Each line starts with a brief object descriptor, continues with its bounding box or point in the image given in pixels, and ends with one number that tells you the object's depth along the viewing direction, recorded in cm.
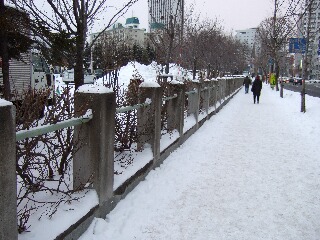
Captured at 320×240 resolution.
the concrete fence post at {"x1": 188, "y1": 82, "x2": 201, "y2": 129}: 988
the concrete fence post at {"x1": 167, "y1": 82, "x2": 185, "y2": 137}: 765
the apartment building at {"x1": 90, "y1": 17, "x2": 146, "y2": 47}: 11106
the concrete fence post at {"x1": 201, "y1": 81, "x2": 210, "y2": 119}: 1194
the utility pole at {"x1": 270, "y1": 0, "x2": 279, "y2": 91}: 2607
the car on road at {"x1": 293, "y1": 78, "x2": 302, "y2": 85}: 6900
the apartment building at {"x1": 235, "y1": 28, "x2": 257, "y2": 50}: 16134
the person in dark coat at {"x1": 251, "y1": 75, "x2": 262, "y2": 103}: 2008
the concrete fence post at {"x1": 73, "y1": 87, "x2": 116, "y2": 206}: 353
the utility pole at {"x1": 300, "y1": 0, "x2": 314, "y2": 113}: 1494
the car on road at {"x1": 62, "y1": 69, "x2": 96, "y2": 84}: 3303
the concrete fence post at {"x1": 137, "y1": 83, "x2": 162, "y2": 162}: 559
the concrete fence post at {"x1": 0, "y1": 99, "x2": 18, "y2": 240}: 214
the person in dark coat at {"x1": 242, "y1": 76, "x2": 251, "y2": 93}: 3154
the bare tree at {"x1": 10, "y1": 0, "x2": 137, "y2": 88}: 744
